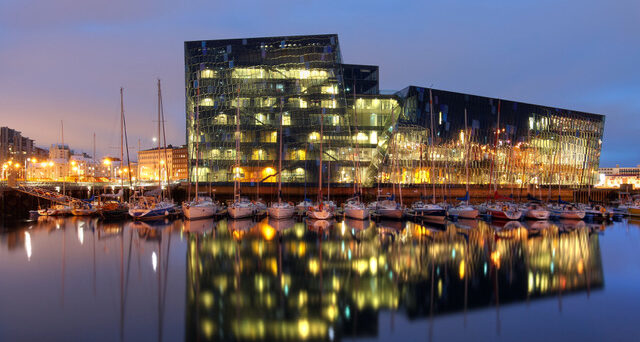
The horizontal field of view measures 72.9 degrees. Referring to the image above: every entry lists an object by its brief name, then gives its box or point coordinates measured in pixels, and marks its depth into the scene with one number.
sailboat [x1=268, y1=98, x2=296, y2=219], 43.59
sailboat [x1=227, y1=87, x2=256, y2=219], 43.50
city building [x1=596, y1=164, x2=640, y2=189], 147.34
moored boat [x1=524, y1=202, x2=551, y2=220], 43.69
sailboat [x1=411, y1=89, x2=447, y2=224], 41.53
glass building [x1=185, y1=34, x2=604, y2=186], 72.25
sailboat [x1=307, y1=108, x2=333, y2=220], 42.88
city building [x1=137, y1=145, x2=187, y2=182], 184.12
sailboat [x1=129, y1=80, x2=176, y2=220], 41.88
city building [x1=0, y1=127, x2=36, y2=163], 162.11
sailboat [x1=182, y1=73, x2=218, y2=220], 42.44
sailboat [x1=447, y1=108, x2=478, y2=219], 44.31
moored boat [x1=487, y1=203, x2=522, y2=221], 43.81
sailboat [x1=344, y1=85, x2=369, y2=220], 42.91
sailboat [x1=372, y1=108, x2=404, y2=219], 43.25
